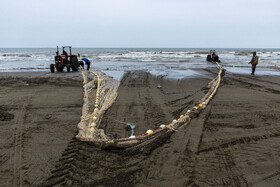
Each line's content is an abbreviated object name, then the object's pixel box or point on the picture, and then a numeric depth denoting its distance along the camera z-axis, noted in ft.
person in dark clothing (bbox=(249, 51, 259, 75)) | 39.34
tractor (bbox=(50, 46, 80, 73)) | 41.93
